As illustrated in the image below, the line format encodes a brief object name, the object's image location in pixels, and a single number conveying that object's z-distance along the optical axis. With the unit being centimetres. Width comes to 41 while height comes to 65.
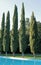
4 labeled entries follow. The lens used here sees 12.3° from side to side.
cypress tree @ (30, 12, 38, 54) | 2761
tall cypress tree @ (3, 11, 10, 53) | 3262
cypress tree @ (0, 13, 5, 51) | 3482
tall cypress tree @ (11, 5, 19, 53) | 3078
